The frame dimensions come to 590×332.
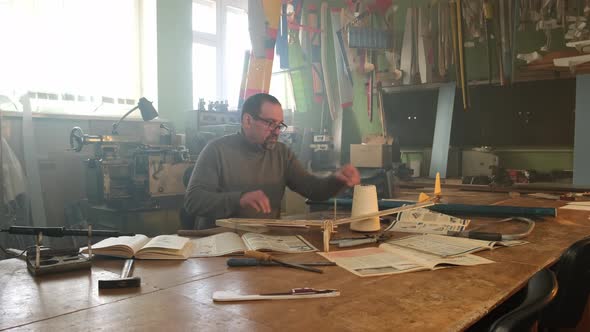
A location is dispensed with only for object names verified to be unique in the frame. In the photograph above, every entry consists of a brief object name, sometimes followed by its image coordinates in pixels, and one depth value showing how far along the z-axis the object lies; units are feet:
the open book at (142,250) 4.27
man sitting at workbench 7.19
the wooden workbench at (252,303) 2.63
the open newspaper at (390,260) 3.74
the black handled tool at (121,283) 3.33
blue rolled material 6.35
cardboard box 11.07
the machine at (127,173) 9.27
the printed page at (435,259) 3.86
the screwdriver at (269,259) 3.80
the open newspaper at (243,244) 4.47
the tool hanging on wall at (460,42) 8.59
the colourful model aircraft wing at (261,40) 8.92
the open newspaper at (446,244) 4.30
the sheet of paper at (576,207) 7.19
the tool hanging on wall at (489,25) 10.48
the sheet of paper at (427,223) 5.52
